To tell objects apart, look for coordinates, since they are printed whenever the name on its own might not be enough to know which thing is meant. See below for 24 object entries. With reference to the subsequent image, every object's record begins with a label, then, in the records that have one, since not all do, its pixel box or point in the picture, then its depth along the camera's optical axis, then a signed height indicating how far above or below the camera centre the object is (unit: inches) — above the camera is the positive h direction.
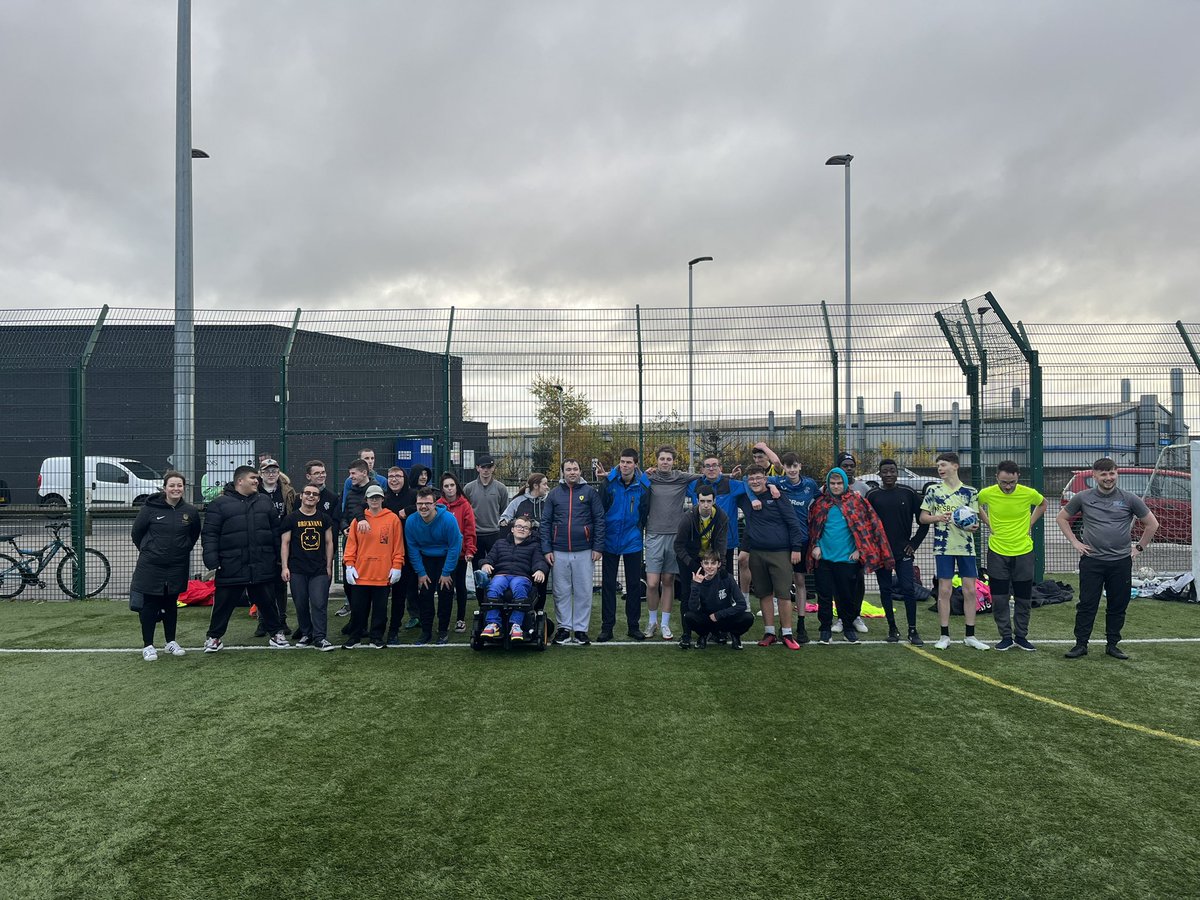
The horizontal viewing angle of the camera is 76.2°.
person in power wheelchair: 271.9 -50.0
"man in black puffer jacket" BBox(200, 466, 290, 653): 281.7 -35.3
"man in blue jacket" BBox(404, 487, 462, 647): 291.9 -40.3
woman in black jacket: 266.4 -36.3
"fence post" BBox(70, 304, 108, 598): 406.0 +14.5
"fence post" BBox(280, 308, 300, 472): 397.1 +31.7
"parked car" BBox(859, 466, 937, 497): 333.7 -15.4
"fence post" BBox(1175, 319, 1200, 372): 407.8 +55.9
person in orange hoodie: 282.0 -41.0
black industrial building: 403.2 +30.7
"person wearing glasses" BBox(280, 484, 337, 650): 286.8 -41.7
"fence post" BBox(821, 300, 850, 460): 386.0 +34.3
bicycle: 391.5 -61.3
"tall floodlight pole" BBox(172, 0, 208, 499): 422.0 +160.7
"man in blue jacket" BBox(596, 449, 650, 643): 301.4 -30.1
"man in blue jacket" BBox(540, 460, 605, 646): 296.4 -36.8
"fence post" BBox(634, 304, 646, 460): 396.2 +12.0
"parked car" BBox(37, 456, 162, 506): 421.4 -18.9
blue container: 413.1 -1.7
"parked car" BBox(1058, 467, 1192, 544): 417.1 -25.9
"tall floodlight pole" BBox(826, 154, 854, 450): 875.1 +331.3
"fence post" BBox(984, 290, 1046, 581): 394.9 +22.7
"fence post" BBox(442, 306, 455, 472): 393.4 +13.4
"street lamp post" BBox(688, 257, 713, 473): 392.8 +20.5
